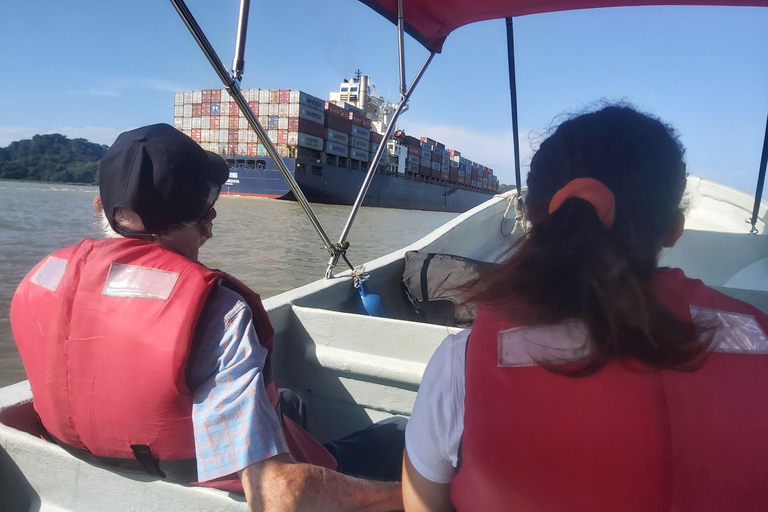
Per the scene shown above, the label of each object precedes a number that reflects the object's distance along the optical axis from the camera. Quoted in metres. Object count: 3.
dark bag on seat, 2.42
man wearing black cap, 0.84
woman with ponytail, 0.57
